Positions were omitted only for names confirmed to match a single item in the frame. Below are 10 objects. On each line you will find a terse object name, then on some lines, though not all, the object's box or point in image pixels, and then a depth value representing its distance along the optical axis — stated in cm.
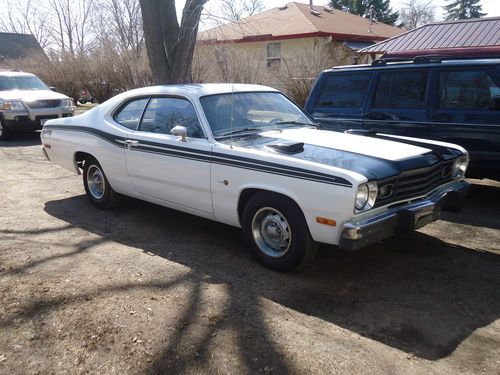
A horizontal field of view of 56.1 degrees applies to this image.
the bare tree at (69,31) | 4331
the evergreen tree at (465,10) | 5238
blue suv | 559
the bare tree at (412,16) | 4903
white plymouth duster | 358
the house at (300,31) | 2067
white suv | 1152
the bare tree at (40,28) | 4590
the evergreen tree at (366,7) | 4350
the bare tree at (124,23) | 3128
